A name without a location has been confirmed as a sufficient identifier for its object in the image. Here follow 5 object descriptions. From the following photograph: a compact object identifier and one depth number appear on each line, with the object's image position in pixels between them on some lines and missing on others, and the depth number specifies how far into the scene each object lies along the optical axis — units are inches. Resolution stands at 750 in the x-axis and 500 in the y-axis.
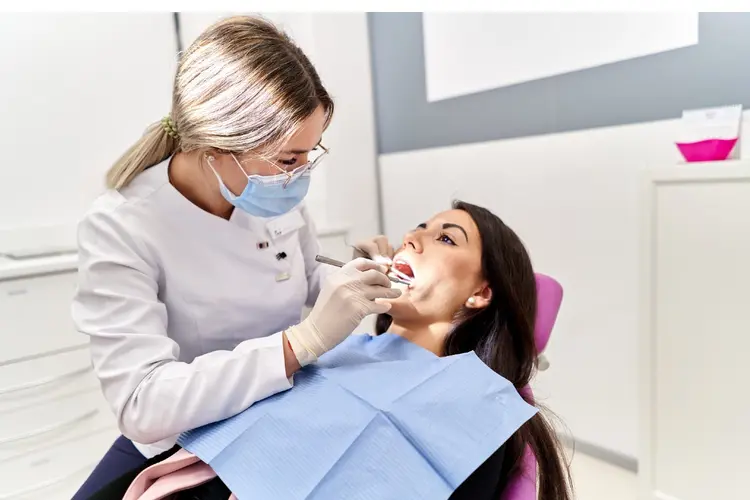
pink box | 60.6
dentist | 39.1
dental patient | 44.6
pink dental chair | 55.4
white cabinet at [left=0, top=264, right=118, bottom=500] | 69.0
